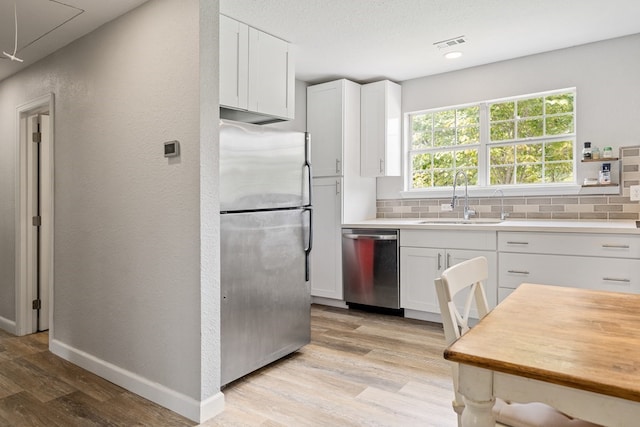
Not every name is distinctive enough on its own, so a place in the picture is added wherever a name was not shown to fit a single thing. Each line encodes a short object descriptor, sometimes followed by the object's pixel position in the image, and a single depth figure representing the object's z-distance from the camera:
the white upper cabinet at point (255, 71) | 2.89
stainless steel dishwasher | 3.90
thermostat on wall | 2.23
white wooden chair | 1.18
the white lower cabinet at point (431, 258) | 3.39
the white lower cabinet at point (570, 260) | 2.86
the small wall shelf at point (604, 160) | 3.31
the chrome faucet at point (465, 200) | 4.00
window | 3.72
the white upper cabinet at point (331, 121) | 4.23
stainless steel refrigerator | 2.45
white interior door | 3.55
